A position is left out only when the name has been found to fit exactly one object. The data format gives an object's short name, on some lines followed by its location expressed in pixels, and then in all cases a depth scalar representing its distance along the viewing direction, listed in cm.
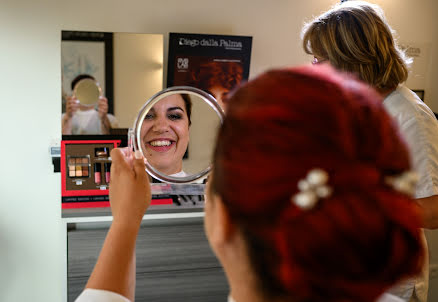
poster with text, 196
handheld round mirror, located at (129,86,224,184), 102
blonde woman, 106
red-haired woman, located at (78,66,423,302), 40
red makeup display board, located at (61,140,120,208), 161
